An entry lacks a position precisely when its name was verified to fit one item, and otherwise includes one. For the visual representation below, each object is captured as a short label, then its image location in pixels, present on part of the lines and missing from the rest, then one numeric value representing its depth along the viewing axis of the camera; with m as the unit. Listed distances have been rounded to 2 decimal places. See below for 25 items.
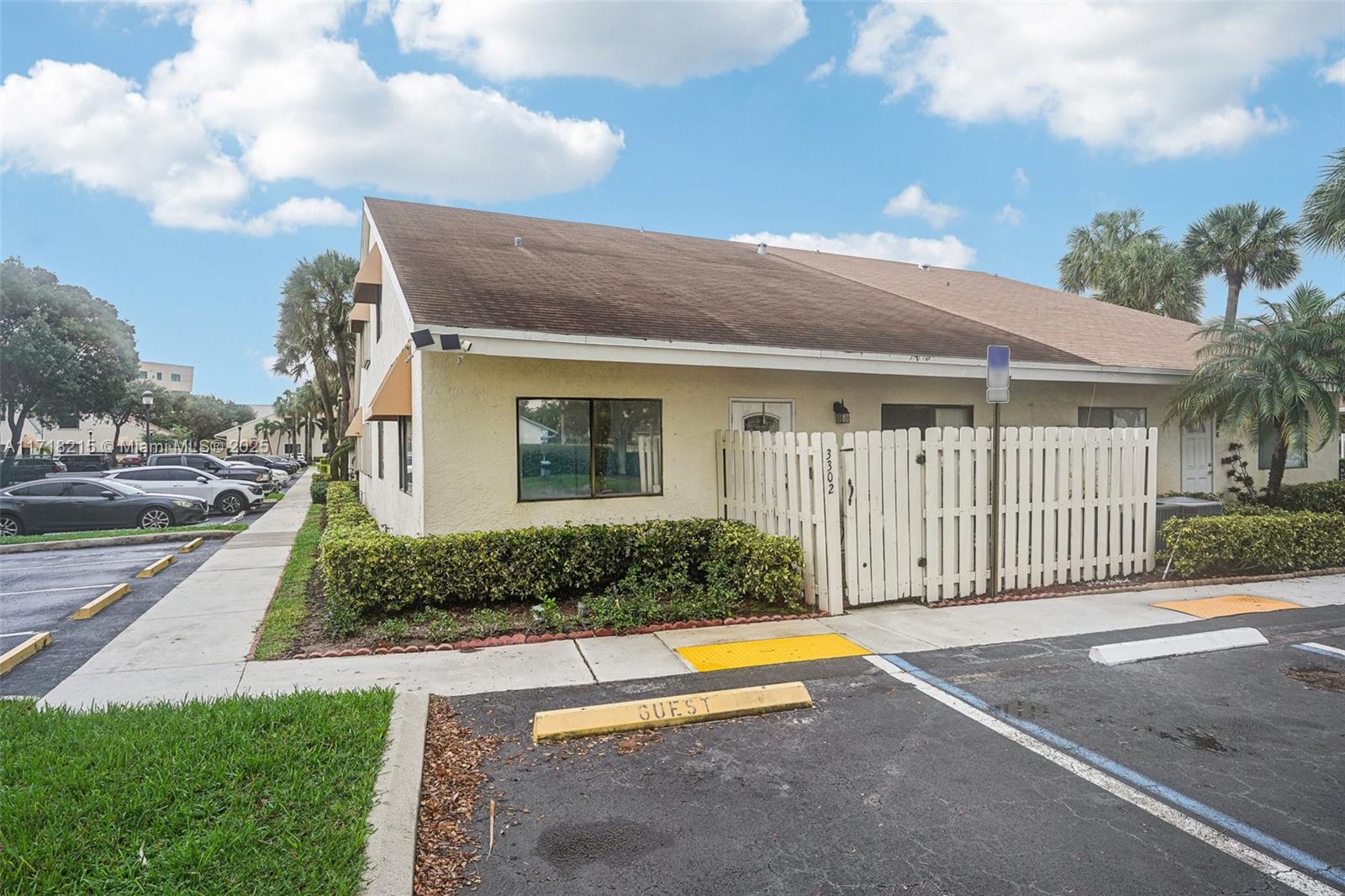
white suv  21.62
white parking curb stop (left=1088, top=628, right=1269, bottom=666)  6.46
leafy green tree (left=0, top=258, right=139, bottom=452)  36.22
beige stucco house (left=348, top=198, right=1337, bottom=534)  8.57
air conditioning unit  10.55
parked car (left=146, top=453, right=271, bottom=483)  30.33
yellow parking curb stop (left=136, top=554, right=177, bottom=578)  11.03
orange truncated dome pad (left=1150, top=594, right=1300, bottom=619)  8.09
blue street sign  8.27
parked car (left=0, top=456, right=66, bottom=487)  28.42
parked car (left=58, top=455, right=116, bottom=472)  35.97
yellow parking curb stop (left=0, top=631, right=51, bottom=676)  6.52
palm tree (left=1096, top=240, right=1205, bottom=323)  27.97
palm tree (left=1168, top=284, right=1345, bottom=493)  11.03
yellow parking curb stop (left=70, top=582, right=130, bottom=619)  8.46
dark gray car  17.08
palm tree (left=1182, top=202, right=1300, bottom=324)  26.81
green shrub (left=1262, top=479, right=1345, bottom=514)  13.26
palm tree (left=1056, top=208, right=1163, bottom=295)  30.92
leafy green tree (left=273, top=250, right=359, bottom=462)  33.84
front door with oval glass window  10.35
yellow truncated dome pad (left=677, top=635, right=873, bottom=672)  6.41
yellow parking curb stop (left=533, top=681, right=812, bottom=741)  4.88
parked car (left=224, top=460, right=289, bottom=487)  35.22
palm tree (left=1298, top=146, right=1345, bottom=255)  12.77
